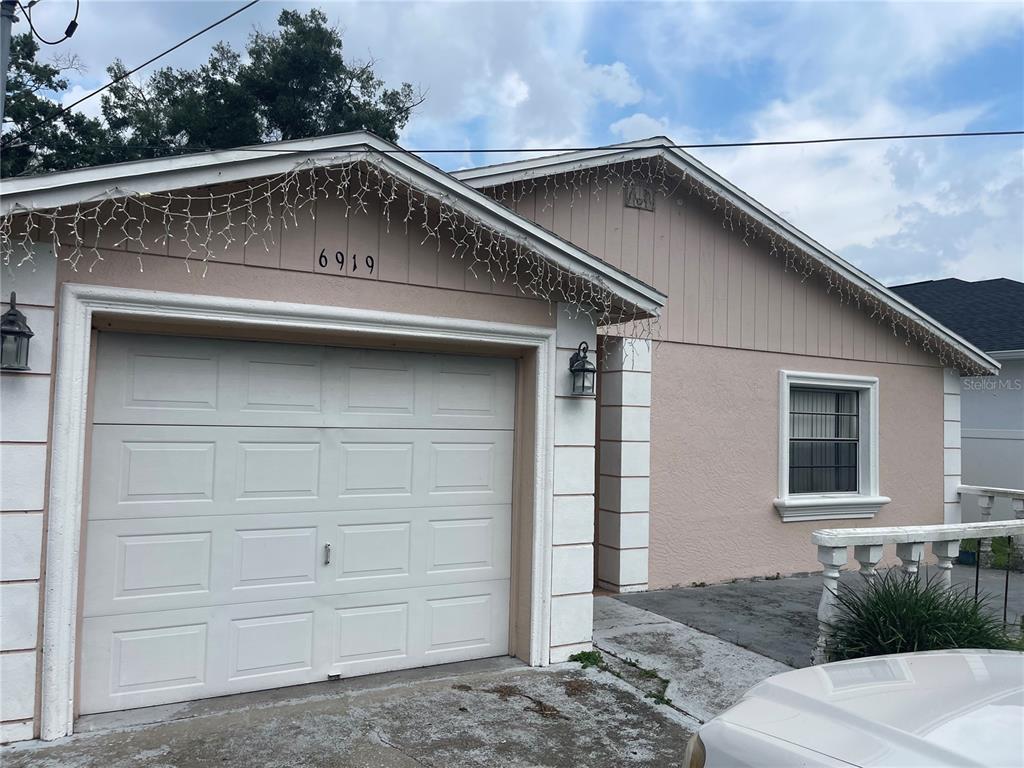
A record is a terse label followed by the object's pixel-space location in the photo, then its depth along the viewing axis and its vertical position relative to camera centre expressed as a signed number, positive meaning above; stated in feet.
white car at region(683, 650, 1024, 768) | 6.55 -2.84
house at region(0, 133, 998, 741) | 12.95 -0.30
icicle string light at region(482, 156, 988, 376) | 24.95 +7.37
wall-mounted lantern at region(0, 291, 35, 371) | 12.35 +1.08
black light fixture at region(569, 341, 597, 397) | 17.60 +1.06
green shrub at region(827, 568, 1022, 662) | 15.69 -4.15
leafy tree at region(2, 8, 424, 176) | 64.39 +27.85
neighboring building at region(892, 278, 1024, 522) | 38.14 +1.19
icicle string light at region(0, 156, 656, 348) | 12.99 +3.59
